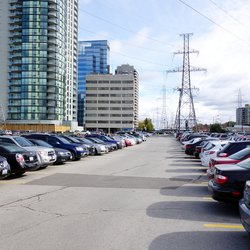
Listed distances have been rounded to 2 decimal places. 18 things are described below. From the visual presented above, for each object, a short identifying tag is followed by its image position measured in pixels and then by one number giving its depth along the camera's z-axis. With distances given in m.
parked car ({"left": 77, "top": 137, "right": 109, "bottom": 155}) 19.51
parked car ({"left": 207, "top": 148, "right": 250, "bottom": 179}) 7.15
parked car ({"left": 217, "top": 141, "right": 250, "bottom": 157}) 9.31
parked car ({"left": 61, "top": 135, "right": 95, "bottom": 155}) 18.05
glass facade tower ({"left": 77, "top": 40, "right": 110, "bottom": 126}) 125.43
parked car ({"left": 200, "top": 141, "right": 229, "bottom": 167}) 11.19
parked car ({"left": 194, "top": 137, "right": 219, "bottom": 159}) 15.90
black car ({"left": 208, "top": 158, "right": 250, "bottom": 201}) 5.34
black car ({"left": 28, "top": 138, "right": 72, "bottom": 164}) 13.43
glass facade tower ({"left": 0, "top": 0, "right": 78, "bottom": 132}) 80.18
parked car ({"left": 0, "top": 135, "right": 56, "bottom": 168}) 11.31
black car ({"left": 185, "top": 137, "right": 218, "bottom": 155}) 16.99
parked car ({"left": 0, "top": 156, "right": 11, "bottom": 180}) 8.22
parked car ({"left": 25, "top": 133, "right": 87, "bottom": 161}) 15.48
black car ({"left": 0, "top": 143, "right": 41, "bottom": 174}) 9.50
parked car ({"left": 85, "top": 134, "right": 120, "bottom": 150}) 25.21
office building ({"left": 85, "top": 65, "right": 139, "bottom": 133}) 114.72
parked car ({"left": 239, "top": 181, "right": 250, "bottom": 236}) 3.77
